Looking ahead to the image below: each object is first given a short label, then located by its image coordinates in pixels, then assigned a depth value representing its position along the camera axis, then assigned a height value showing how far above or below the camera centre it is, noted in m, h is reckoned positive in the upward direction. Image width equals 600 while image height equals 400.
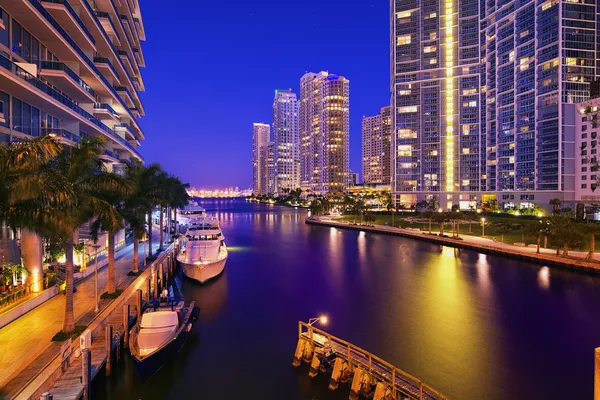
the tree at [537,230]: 57.27 -5.01
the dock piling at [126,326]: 23.36 -7.84
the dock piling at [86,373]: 17.00 -7.77
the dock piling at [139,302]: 26.77 -7.37
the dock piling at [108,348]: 20.52 -7.95
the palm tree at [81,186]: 19.50 +0.63
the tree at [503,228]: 71.50 -5.87
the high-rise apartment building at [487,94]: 118.44 +36.88
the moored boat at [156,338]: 21.03 -8.19
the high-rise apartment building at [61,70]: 27.77 +12.25
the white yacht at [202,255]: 42.81 -6.78
